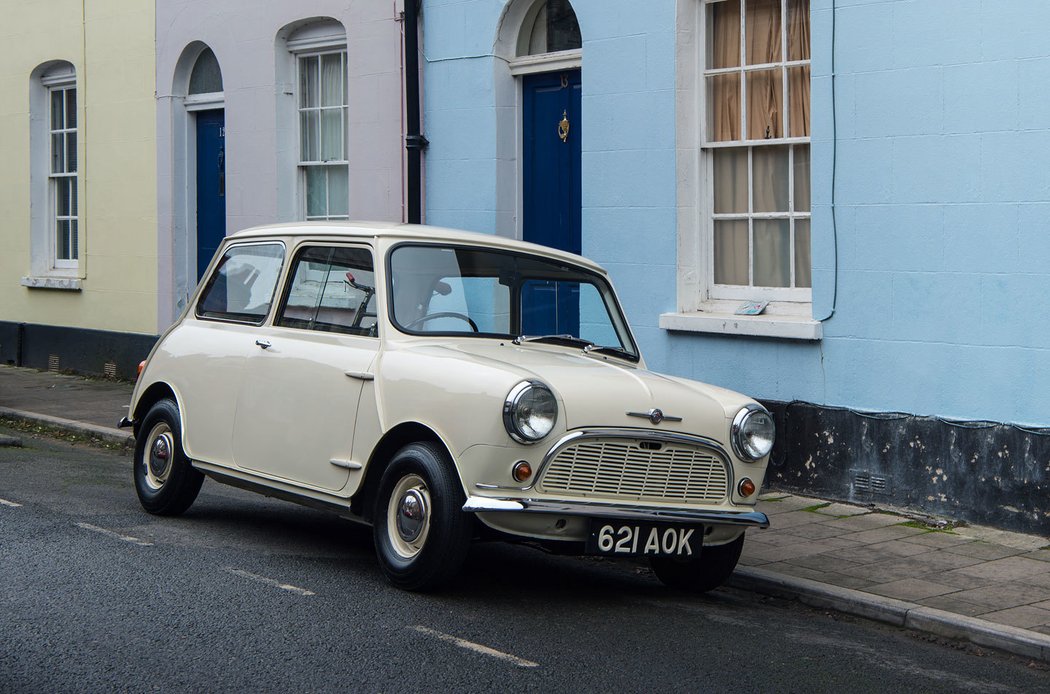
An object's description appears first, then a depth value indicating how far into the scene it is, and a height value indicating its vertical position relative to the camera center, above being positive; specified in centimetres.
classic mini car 636 -44
